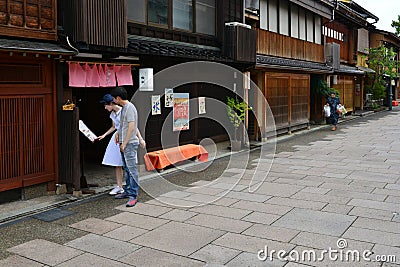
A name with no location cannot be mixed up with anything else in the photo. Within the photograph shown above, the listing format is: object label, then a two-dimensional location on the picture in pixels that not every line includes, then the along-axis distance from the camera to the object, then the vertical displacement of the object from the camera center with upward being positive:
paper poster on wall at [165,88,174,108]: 12.30 +0.27
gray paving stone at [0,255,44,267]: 5.38 -1.97
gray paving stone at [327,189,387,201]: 8.45 -1.83
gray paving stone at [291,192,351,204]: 8.24 -1.84
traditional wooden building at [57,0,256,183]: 8.72 +1.60
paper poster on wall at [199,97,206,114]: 14.08 +0.05
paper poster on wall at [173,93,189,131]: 12.81 -0.16
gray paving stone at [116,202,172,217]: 7.56 -1.87
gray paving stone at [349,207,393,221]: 7.18 -1.88
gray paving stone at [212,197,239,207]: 8.11 -1.85
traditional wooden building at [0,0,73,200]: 7.60 +0.23
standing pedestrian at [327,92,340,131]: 21.37 +0.02
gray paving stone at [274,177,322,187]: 9.75 -1.78
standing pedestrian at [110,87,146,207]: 7.93 -0.57
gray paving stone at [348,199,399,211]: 7.74 -1.86
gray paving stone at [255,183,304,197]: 8.92 -1.81
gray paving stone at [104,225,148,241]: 6.35 -1.92
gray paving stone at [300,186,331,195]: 8.98 -1.82
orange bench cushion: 10.91 -1.33
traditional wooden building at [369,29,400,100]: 37.00 +6.02
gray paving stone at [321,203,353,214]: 7.54 -1.86
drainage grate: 7.29 -1.87
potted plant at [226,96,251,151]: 14.36 -0.17
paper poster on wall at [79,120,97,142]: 8.56 -0.47
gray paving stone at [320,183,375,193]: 9.12 -1.81
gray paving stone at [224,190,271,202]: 8.45 -1.83
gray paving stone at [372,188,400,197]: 8.77 -1.83
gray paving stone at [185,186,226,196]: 9.06 -1.81
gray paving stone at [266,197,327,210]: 7.91 -1.85
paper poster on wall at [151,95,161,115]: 11.61 +0.06
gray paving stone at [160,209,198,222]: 7.25 -1.88
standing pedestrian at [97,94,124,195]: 8.55 -0.76
